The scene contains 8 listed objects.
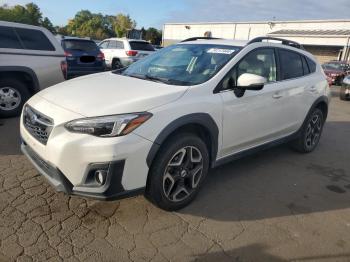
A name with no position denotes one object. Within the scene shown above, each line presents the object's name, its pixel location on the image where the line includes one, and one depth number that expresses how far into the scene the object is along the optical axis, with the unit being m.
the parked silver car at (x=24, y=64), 6.22
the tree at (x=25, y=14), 54.87
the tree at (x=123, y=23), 86.06
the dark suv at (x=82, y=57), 10.81
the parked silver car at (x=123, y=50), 14.35
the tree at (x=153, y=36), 62.30
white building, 35.81
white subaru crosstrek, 2.88
